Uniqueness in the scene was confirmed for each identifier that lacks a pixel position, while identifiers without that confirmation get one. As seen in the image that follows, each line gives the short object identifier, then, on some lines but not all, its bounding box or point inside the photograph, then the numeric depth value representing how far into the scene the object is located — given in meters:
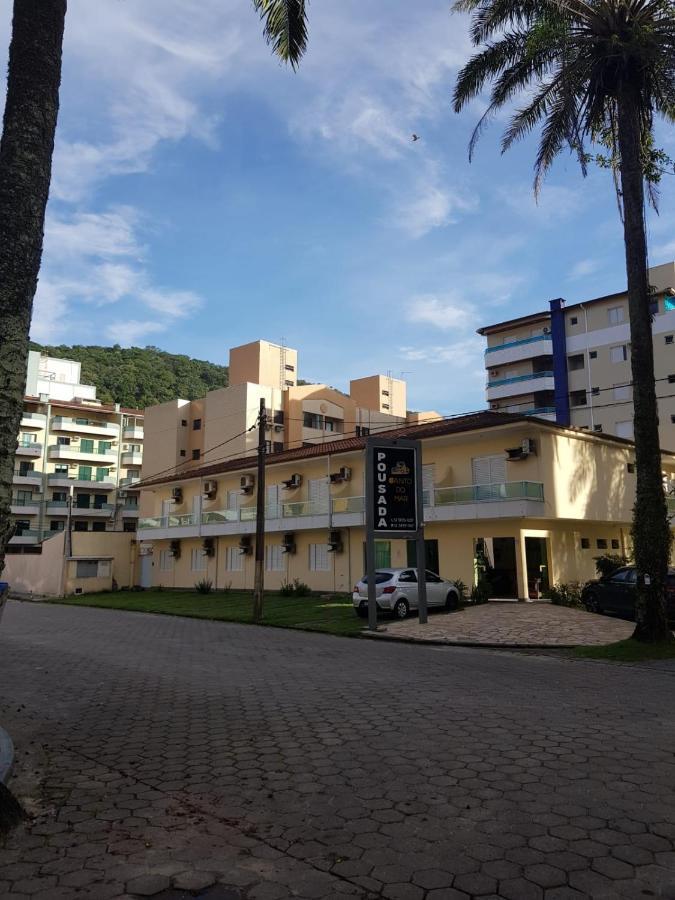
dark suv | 19.47
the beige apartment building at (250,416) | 57.66
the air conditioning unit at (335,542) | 31.94
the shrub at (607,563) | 28.19
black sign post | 18.39
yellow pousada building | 26.20
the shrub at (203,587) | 36.44
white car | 20.86
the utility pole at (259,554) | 21.41
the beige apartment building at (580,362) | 47.03
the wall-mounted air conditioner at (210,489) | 40.00
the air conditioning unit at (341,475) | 32.22
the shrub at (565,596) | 24.17
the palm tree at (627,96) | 13.91
